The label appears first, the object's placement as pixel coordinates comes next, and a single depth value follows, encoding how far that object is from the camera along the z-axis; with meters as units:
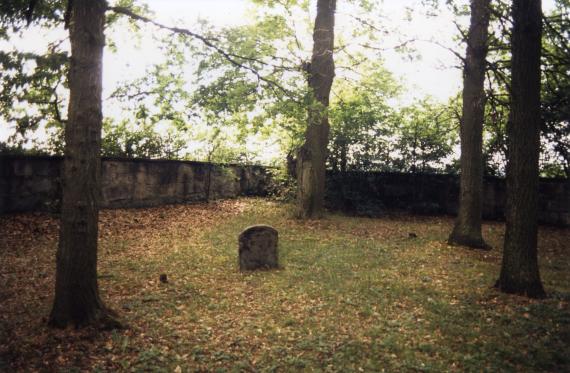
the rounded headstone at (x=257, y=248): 8.82
